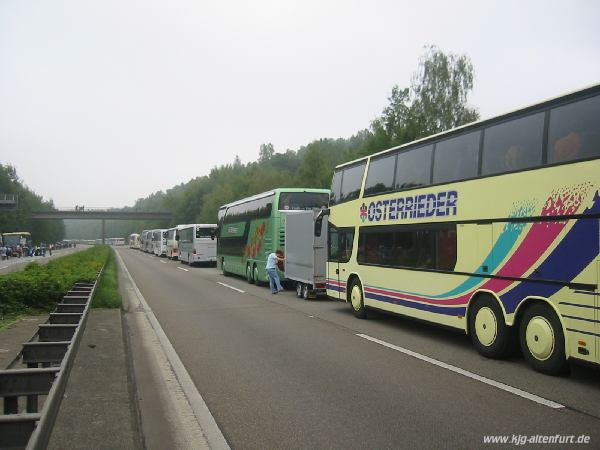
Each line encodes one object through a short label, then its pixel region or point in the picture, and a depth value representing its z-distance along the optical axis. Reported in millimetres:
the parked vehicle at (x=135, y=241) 113738
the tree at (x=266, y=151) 136862
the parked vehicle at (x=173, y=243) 51019
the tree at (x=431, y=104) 49719
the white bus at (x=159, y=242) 61856
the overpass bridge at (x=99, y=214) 111938
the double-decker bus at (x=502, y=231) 6605
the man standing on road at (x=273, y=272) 19422
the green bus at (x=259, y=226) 20812
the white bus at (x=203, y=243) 39938
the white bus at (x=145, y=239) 80675
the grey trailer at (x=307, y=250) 16531
